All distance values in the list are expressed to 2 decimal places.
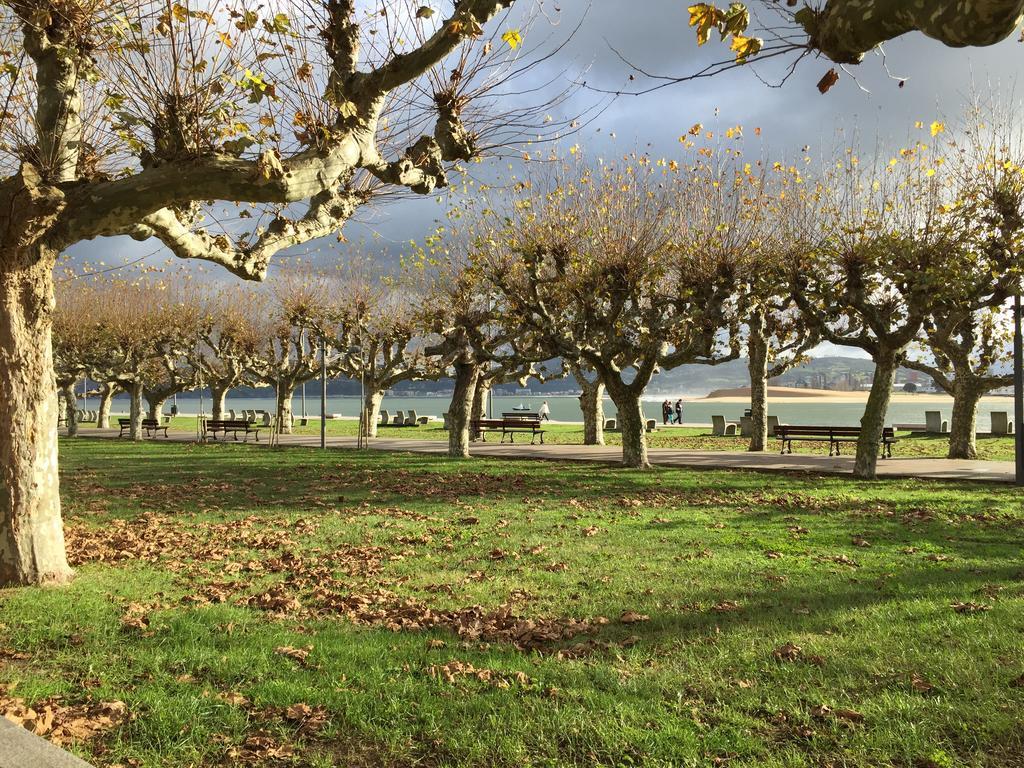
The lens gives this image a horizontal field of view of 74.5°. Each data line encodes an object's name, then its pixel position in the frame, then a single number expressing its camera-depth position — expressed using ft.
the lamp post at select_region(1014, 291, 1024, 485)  48.49
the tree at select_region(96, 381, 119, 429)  141.75
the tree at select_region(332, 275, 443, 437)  106.22
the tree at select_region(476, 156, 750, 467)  60.18
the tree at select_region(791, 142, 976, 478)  52.75
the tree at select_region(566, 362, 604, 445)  96.27
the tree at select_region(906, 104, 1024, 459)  51.90
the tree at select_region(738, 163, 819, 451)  59.13
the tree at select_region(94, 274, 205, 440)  112.78
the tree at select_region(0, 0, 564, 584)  22.00
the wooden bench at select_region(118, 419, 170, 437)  107.18
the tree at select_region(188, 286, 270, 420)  126.71
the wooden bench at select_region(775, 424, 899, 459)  69.31
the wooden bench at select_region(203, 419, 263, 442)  99.09
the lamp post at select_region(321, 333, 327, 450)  85.26
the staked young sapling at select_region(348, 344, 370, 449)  88.49
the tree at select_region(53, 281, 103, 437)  112.68
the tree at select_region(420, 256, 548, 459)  71.46
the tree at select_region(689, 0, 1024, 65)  10.01
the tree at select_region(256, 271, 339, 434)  113.91
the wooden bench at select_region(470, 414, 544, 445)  93.35
